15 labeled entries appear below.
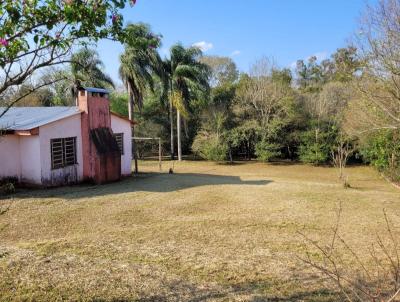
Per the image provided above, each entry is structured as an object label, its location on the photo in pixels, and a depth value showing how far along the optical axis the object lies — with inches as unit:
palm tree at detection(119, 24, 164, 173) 953.5
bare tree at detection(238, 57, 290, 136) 1106.7
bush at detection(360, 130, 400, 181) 743.7
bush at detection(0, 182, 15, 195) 502.3
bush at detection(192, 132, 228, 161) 1096.2
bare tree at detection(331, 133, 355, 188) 747.9
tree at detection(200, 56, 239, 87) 1759.4
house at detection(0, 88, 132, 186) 548.1
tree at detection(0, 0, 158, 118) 118.5
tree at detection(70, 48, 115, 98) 1088.8
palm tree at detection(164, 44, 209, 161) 1071.0
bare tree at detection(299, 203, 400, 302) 195.6
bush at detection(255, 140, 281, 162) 1085.8
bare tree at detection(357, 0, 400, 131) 411.8
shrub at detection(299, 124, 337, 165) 1034.1
